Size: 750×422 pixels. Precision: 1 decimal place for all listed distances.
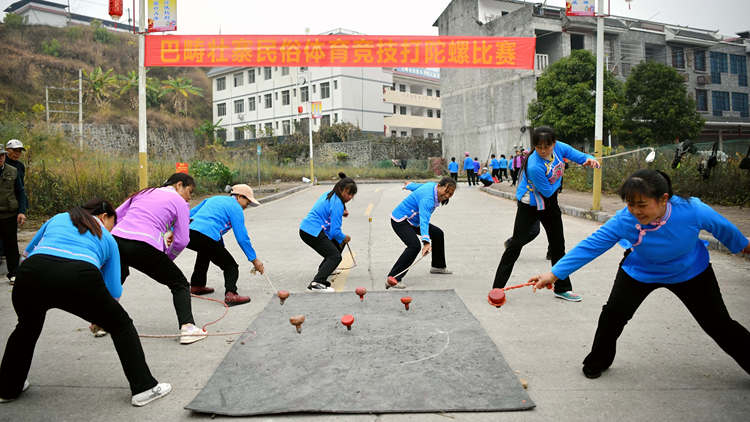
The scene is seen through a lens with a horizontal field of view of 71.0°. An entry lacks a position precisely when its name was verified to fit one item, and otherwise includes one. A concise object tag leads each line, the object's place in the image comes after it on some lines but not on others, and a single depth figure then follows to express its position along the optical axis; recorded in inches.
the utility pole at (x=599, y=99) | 471.2
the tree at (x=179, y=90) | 2030.9
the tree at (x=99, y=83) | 1828.4
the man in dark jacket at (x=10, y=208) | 267.9
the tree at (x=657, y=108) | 1210.6
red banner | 490.6
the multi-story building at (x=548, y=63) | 1306.6
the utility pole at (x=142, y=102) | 440.5
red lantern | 422.9
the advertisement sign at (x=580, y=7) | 459.8
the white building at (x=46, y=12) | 2613.2
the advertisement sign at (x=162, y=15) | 438.6
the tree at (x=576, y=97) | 1107.9
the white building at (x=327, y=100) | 1870.1
